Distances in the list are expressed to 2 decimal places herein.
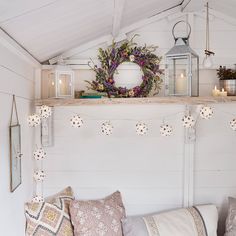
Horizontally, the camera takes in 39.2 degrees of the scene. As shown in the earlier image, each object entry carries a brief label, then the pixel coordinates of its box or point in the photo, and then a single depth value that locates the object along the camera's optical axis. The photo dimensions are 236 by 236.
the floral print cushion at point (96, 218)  2.27
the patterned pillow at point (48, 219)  2.14
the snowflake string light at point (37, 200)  2.36
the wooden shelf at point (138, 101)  2.37
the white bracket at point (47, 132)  2.59
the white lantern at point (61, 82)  2.40
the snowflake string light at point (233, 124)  2.37
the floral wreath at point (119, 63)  2.57
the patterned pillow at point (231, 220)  2.40
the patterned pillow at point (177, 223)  2.34
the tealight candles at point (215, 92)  2.47
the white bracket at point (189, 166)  2.67
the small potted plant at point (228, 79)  2.51
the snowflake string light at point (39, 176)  2.41
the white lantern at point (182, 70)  2.40
